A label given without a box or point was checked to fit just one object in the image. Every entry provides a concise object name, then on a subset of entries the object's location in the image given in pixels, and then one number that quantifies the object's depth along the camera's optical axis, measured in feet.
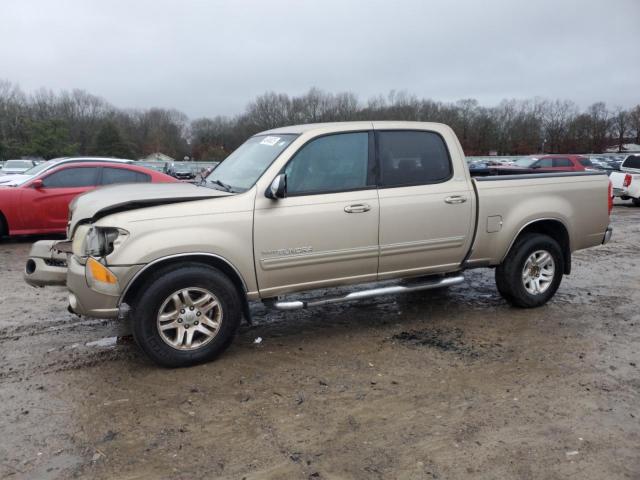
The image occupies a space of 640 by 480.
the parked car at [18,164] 103.68
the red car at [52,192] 32.17
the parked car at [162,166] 142.82
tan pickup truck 13.58
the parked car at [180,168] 126.54
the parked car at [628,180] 61.67
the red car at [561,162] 74.79
